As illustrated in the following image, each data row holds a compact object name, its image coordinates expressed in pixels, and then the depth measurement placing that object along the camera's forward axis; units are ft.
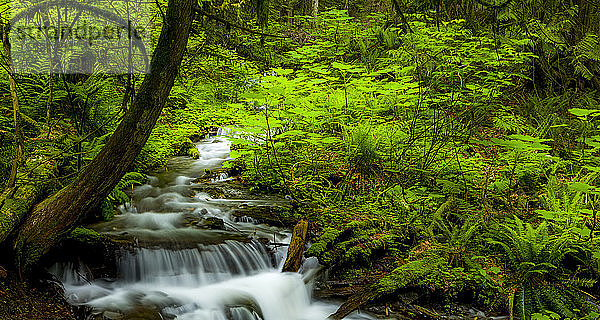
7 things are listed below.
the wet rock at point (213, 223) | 17.87
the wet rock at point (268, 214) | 18.44
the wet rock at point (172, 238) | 15.49
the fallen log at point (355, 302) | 13.21
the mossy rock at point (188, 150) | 30.42
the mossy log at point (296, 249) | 15.67
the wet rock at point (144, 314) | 12.13
